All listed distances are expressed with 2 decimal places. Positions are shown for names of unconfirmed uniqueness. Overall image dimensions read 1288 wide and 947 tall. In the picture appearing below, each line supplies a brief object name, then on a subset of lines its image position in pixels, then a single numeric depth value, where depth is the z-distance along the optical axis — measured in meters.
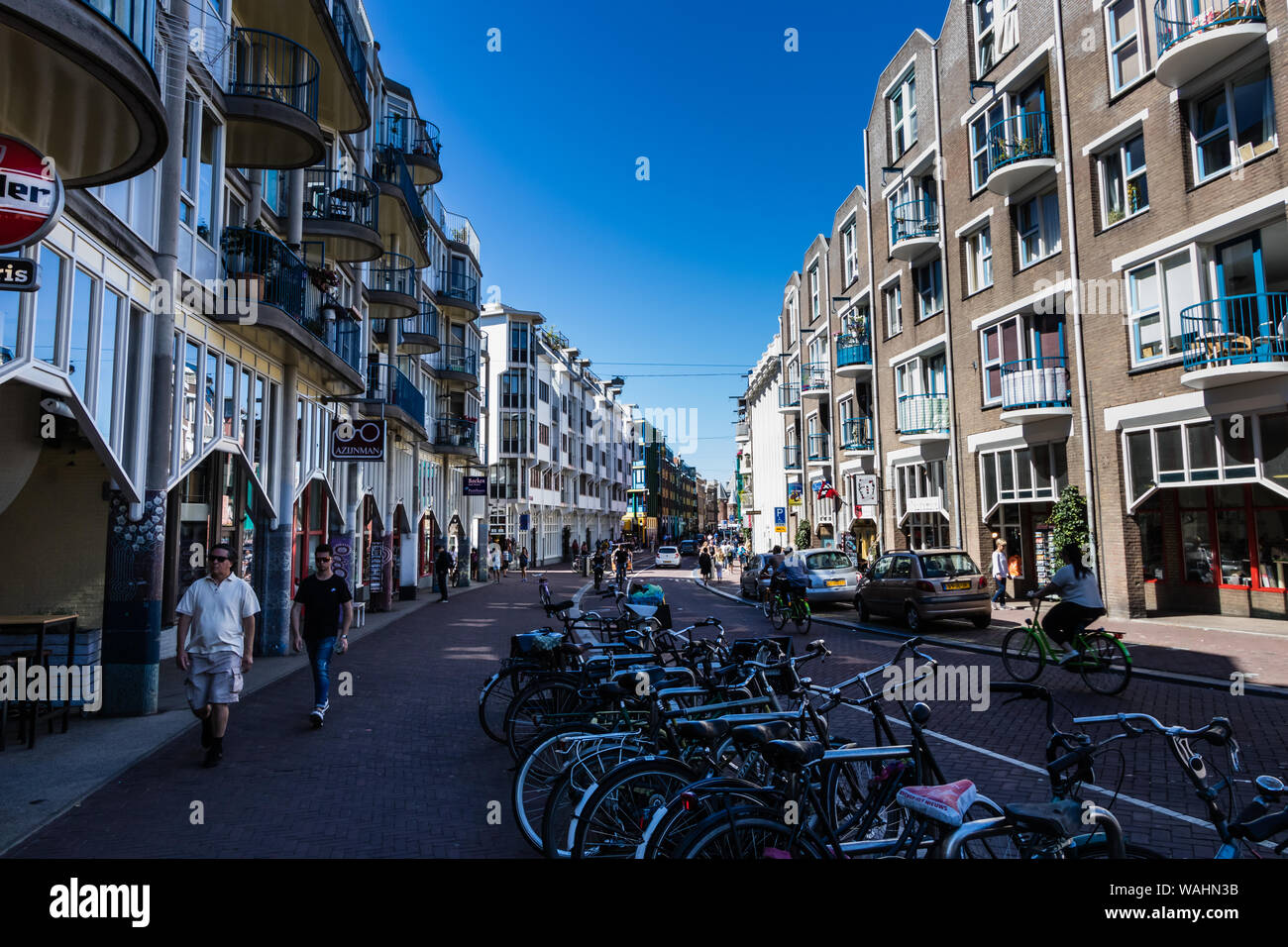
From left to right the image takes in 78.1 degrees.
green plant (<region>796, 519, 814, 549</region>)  36.54
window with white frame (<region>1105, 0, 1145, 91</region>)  16.66
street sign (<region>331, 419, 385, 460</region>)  16.23
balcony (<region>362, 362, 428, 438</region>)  20.00
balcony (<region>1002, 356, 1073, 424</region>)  18.44
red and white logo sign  5.14
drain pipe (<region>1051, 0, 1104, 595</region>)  17.56
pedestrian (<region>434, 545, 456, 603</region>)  24.80
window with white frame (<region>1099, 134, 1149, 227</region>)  16.77
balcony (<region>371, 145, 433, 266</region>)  20.31
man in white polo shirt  6.70
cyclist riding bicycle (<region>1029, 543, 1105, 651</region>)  9.58
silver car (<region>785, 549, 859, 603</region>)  20.08
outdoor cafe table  7.45
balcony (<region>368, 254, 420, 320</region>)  20.70
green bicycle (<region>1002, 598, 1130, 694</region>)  9.35
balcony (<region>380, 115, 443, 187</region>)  24.50
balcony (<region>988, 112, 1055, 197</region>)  19.11
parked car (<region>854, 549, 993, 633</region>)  15.09
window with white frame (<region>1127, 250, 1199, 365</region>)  15.52
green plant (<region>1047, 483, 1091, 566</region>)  17.56
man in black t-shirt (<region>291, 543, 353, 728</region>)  8.18
